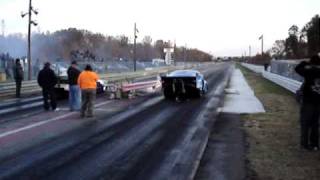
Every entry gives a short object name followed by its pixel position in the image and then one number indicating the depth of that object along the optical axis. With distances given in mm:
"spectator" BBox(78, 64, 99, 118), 18531
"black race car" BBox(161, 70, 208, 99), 26703
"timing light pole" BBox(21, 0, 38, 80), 46516
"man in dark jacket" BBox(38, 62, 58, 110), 20672
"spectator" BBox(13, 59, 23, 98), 28150
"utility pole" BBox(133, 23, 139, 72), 86125
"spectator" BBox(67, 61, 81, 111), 20548
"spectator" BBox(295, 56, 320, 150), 11531
